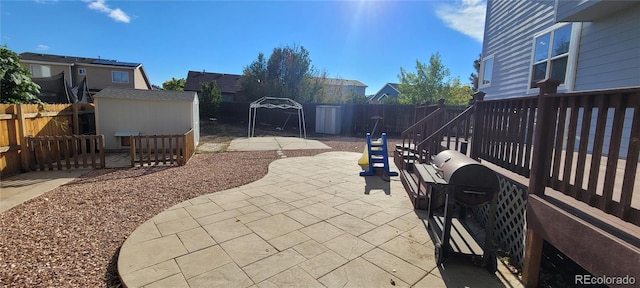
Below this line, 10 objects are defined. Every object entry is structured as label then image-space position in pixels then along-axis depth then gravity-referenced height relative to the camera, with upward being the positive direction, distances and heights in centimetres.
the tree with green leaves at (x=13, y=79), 597 +65
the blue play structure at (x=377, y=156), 609 -83
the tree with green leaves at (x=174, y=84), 3541 +382
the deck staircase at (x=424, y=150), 415 -56
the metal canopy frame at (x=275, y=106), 1249 +52
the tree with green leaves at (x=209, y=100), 2002 +102
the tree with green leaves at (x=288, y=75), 2167 +333
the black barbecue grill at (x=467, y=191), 252 -64
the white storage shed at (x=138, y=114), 888 -6
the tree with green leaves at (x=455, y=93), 2116 +240
